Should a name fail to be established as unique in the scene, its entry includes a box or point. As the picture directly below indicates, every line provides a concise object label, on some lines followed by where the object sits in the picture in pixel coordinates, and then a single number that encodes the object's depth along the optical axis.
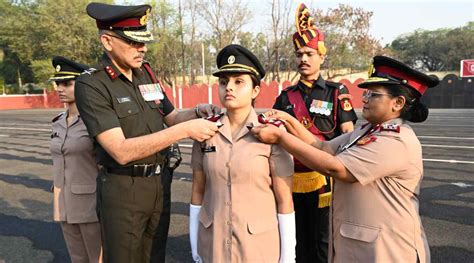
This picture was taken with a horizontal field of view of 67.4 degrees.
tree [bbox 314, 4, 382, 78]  30.23
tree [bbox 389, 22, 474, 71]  54.25
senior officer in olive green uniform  2.18
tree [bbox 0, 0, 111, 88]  34.66
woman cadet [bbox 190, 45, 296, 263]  2.10
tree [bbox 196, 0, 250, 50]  34.84
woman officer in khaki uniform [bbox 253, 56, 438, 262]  1.99
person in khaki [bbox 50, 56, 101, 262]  2.96
